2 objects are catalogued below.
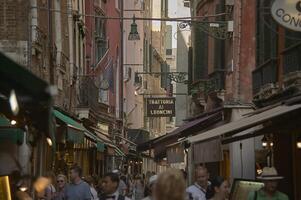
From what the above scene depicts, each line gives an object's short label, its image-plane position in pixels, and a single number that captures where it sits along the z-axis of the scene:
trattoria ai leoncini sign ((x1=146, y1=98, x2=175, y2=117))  44.78
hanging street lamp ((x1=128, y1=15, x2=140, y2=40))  27.09
